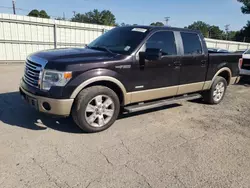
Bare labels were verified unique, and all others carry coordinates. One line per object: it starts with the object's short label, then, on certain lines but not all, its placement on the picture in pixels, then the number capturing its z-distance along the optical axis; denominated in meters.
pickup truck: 3.68
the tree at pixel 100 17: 76.19
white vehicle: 9.77
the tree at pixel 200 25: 90.25
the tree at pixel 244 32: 45.18
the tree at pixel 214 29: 83.03
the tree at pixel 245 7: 42.71
